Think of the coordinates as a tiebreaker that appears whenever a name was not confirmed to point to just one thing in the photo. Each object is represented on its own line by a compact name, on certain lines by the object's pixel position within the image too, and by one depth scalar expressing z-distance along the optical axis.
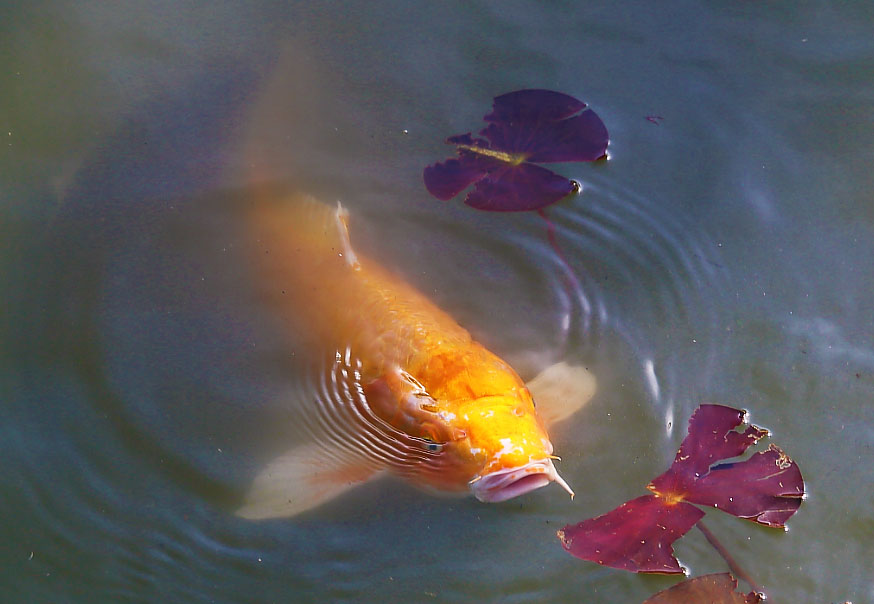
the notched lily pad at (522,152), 3.08
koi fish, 2.35
